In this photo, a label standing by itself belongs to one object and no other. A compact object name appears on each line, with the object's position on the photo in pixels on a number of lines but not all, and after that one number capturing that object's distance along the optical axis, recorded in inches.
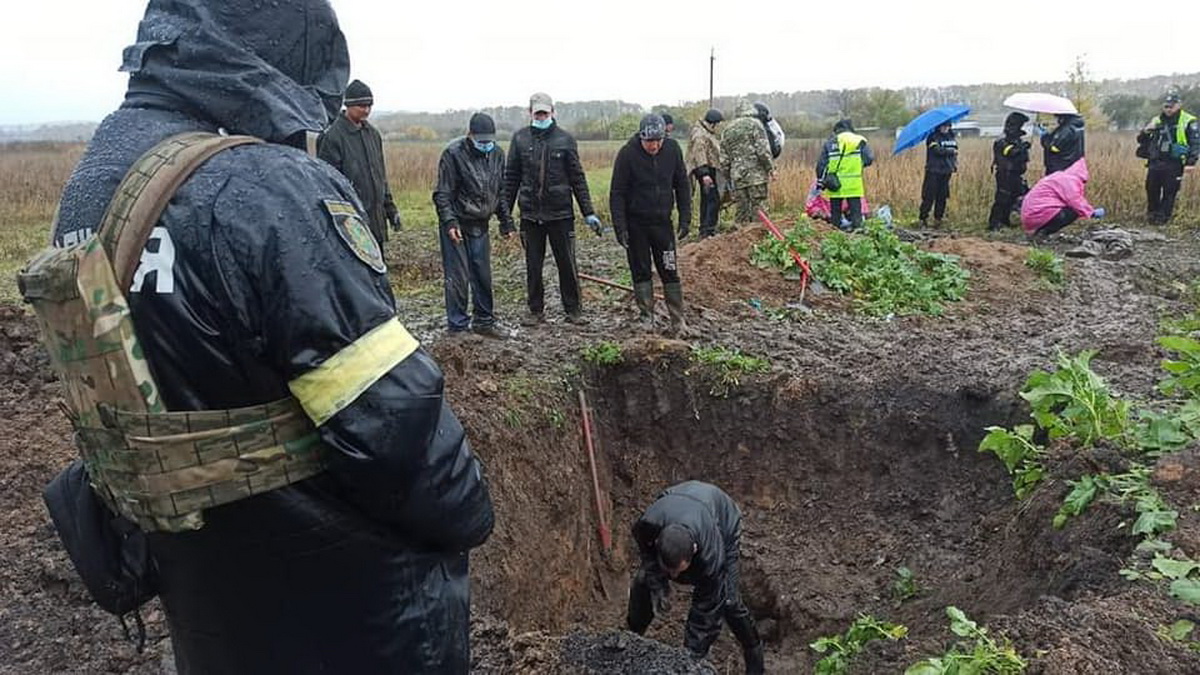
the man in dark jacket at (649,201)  278.5
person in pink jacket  432.5
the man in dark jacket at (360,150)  267.7
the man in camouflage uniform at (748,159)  431.5
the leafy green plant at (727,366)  249.4
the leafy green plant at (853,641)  158.6
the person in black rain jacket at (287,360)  57.4
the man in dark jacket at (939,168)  465.4
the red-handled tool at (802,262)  341.4
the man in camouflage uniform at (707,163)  452.4
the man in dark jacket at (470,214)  265.9
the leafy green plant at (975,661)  111.0
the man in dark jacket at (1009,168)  454.3
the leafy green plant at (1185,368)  154.5
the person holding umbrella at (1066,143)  428.1
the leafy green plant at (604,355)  253.4
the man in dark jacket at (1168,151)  450.9
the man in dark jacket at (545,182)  278.5
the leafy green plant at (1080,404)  173.5
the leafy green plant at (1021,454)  179.4
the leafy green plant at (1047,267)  354.0
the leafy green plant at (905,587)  199.8
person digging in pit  162.4
